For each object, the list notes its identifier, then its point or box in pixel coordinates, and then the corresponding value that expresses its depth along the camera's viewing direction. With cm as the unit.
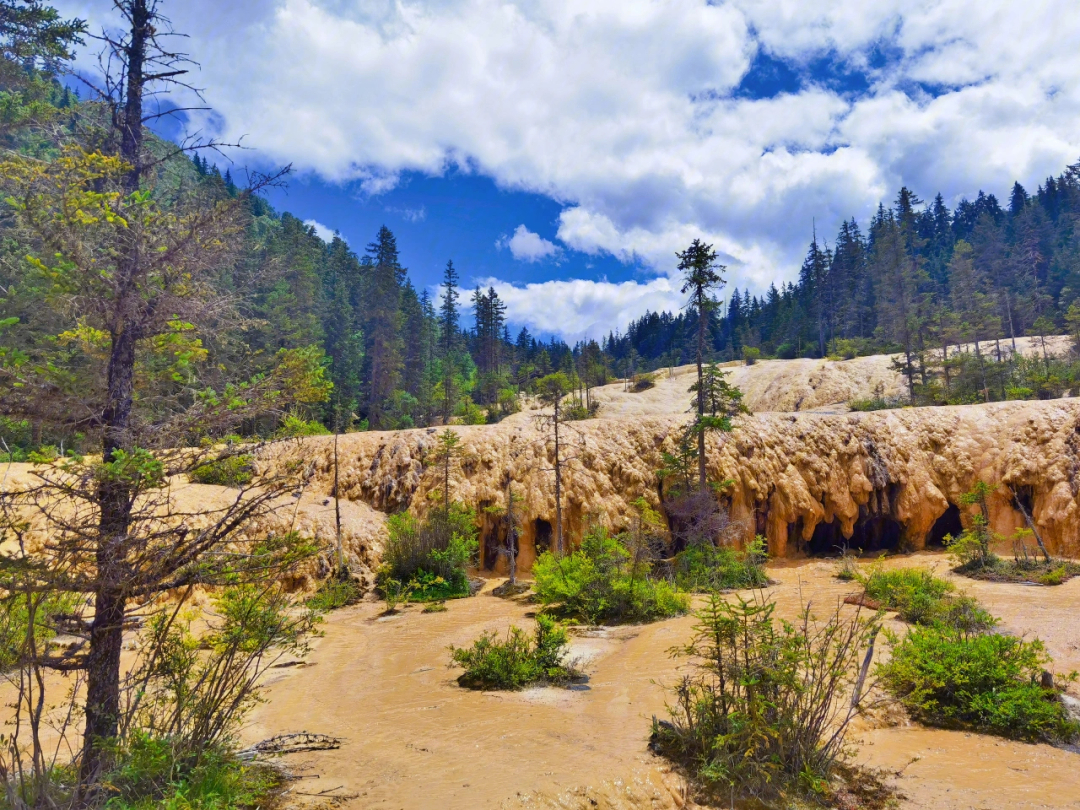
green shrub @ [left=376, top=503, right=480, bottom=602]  1728
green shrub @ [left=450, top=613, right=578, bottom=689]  902
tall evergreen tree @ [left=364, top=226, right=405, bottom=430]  4291
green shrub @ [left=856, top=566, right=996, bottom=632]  974
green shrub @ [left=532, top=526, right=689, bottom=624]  1350
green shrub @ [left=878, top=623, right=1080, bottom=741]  680
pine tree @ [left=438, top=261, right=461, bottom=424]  5931
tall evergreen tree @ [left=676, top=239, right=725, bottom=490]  1919
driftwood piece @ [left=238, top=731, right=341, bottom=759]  600
